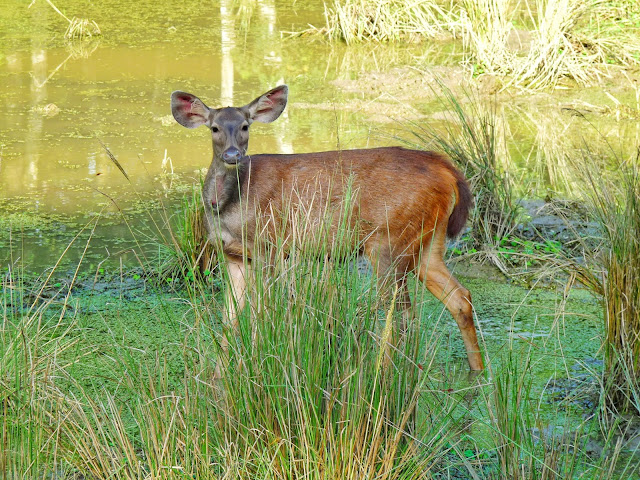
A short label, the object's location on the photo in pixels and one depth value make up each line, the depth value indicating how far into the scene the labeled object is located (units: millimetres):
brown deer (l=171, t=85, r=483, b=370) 10516
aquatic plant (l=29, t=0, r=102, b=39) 25656
